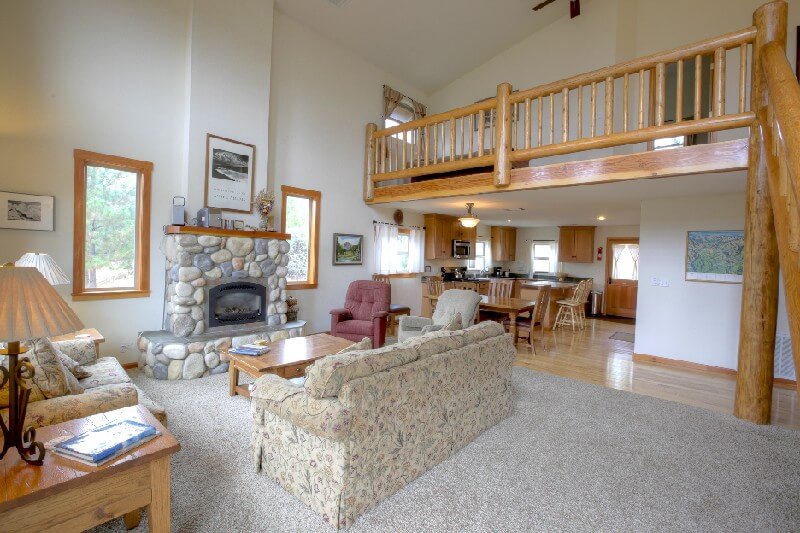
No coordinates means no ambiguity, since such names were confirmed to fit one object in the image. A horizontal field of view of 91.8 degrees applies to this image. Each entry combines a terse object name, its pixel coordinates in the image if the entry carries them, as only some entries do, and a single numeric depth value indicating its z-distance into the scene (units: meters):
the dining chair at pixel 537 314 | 5.72
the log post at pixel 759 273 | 3.14
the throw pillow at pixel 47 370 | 2.05
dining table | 5.50
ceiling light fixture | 6.22
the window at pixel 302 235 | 5.98
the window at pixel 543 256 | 10.80
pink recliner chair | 5.35
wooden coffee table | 3.28
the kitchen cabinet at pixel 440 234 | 8.14
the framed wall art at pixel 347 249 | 6.47
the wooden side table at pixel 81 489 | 1.33
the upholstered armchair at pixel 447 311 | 4.93
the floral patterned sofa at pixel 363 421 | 1.99
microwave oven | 8.77
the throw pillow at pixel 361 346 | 2.64
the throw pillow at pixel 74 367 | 2.66
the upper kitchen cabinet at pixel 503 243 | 10.75
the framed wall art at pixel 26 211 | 3.60
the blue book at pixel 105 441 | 1.49
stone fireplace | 4.17
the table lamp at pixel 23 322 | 1.30
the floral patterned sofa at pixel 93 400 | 1.89
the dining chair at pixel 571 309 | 7.76
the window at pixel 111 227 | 4.05
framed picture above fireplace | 4.83
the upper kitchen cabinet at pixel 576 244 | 9.87
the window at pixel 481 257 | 10.52
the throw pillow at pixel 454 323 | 3.51
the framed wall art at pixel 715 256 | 4.88
